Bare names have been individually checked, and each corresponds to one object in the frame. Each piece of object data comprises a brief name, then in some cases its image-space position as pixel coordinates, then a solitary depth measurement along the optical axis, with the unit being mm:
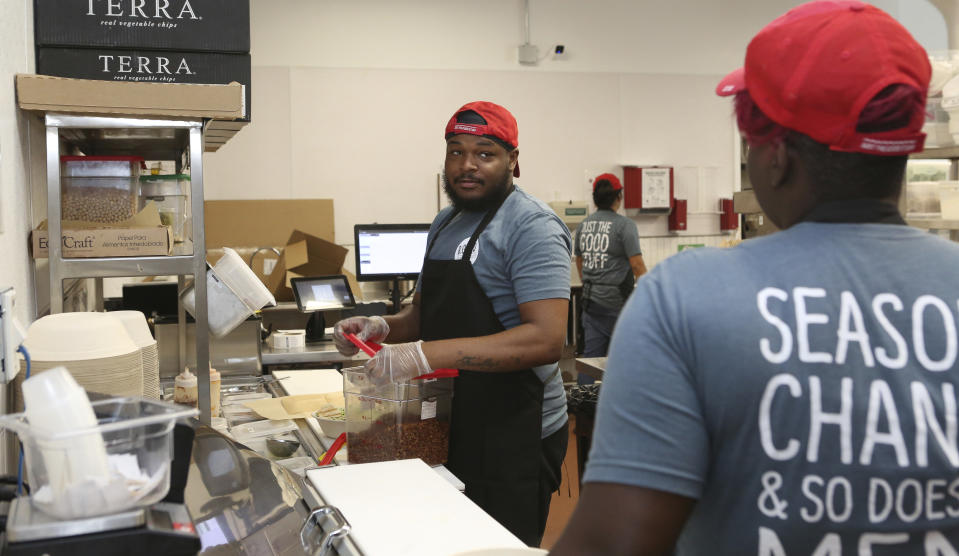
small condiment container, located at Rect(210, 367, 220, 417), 2412
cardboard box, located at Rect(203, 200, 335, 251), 6109
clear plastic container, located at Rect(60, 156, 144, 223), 2088
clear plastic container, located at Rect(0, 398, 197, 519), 855
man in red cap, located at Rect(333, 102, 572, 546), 1920
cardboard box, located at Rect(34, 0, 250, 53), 2119
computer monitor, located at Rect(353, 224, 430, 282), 5102
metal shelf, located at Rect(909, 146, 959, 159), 2797
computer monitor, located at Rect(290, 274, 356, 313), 4133
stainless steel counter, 1383
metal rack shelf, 1952
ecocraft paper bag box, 1984
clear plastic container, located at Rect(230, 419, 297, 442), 2234
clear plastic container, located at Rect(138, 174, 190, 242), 2332
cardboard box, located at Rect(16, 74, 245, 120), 1879
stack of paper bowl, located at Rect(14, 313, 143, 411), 1526
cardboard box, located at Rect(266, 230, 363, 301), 4961
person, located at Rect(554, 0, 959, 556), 761
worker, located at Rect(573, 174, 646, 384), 5832
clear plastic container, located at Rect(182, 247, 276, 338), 2180
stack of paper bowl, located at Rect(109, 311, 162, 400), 1862
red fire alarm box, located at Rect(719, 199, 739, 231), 7375
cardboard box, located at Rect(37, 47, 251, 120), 2135
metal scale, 837
